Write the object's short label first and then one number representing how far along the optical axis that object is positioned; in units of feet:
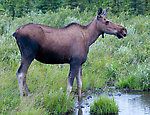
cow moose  46.09
